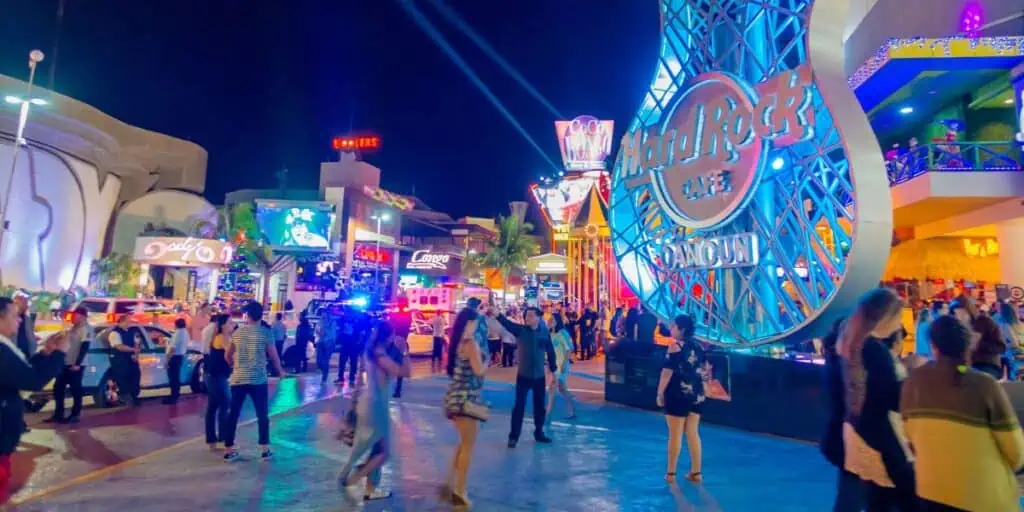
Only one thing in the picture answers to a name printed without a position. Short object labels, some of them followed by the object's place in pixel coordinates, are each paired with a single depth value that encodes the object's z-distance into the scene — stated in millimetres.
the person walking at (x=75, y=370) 8898
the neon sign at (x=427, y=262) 52375
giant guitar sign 8203
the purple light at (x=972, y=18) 15789
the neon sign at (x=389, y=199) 51406
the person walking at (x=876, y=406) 3215
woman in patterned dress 5180
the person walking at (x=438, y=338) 18641
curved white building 31797
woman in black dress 5891
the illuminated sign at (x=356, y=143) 62969
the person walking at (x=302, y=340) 15836
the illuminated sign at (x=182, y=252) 36875
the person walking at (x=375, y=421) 5352
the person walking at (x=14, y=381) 3773
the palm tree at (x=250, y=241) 42156
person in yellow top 2719
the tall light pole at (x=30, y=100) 18531
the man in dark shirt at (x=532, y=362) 7688
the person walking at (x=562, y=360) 9148
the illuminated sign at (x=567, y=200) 30656
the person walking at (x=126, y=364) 10445
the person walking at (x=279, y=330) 14933
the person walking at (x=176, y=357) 10789
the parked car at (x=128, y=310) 15856
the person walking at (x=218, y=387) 7090
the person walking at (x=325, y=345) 15117
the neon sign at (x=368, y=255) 49625
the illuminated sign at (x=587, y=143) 30875
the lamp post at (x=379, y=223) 45762
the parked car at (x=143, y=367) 10242
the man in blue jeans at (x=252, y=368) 6664
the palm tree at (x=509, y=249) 55156
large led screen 44875
